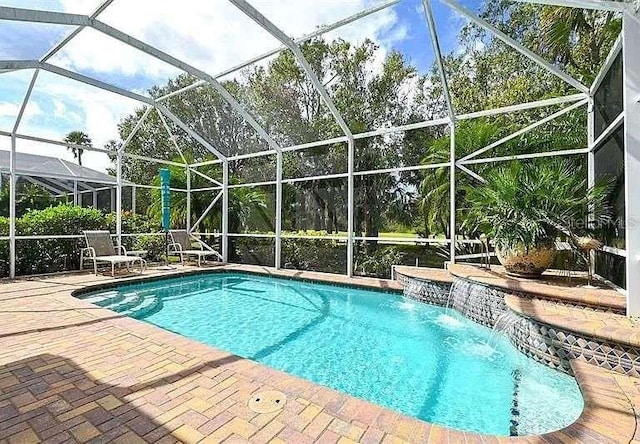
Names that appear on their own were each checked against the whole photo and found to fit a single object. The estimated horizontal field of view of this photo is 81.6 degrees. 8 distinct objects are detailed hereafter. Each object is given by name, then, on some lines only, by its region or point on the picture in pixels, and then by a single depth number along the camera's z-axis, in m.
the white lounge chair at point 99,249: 8.93
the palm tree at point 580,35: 6.90
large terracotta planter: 5.75
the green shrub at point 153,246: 11.80
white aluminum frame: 5.16
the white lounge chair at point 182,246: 11.02
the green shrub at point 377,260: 8.81
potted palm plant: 5.43
